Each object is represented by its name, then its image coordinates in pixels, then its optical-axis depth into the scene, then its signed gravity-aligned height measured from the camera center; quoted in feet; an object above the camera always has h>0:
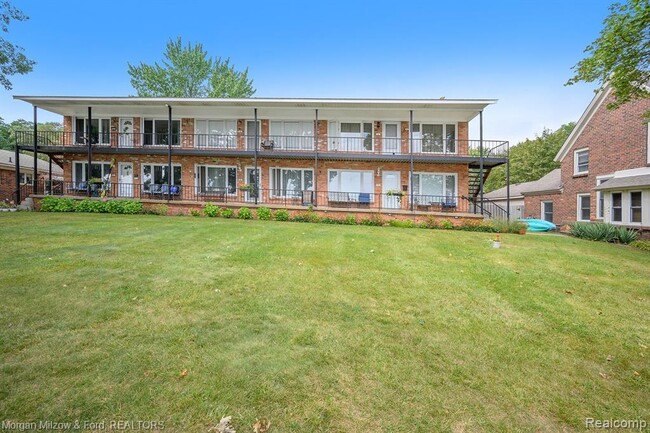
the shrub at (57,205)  49.73 +1.97
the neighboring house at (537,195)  71.31 +4.82
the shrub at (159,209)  50.90 +1.14
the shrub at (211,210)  50.40 +0.89
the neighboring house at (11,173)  73.20 +12.13
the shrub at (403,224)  46.83 -1.70
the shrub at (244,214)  49.44 +0.14
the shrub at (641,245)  37.48 -4.45
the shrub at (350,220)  48.14 -1.01
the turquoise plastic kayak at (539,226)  62.69 -2.92
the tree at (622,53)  24.03 +14.44
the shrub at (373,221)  47.91 -1.20
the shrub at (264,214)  49.37 +0.12
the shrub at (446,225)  47.01 -1.93
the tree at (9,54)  53.36 +31.90
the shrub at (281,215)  48.91 -0.08
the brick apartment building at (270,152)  56.44 +12.81
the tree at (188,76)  98.53 +49.75
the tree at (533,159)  121.70 +23.77
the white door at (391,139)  59.46 +15.67
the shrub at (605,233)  41.96 -3.22
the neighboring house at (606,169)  48.26 +8.69
